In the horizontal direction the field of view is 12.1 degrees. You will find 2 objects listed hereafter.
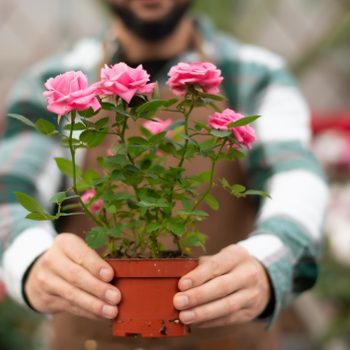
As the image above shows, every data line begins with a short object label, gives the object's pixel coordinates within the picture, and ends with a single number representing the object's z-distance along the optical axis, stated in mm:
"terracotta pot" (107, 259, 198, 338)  1851
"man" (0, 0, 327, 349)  1894
